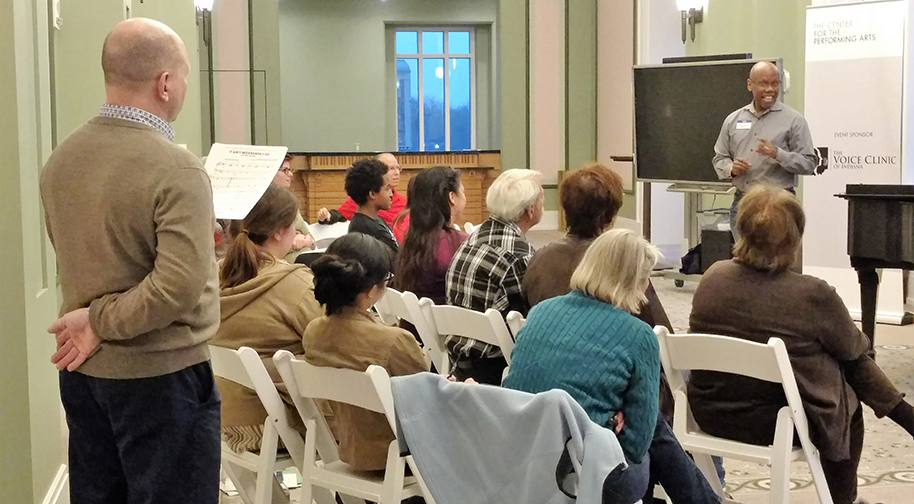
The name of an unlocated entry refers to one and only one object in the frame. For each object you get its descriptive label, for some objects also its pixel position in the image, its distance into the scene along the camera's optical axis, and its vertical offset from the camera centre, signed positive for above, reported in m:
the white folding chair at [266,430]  2.60 -0.70
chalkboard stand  7.80 -0.36
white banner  6.40 +0.30
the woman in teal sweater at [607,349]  2.36 -0.43
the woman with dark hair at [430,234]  3.70 -0.25
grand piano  4.46 -0.28
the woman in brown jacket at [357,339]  2.54 -0.43
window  17.20 +1.34
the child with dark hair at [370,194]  4.39 -0.12
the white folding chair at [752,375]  2.58 -0.61
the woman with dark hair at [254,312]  2.82 -0.40
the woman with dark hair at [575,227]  3.11 -0.19
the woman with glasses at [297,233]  4.27 -0.29
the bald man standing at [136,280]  1.95 -0.22
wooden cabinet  12.76 -0.07
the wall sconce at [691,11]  9.41 +1.44
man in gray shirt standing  5.80 +0.13
